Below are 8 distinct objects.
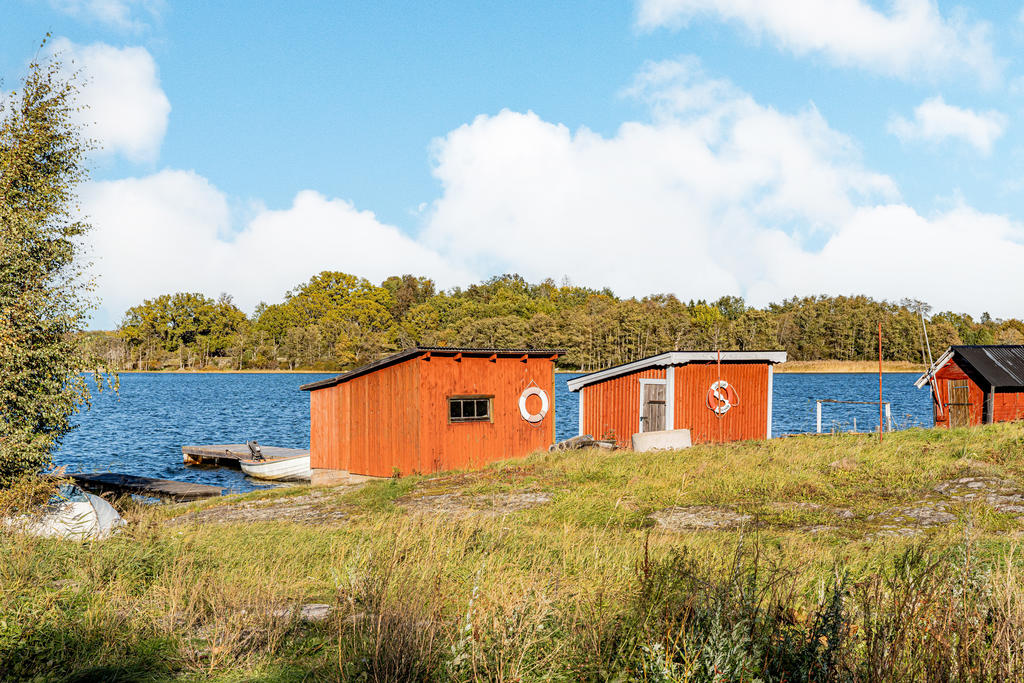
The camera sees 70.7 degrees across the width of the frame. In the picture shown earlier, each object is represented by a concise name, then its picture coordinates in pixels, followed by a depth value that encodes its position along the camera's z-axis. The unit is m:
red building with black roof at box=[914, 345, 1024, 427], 25.62
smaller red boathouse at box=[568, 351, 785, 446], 21.94
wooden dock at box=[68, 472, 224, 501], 21.84
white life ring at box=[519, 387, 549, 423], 21.23
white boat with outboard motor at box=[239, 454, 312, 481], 26.69
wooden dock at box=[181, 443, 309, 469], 29.41
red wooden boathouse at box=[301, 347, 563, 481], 19.19
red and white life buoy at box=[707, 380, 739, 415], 22.34
